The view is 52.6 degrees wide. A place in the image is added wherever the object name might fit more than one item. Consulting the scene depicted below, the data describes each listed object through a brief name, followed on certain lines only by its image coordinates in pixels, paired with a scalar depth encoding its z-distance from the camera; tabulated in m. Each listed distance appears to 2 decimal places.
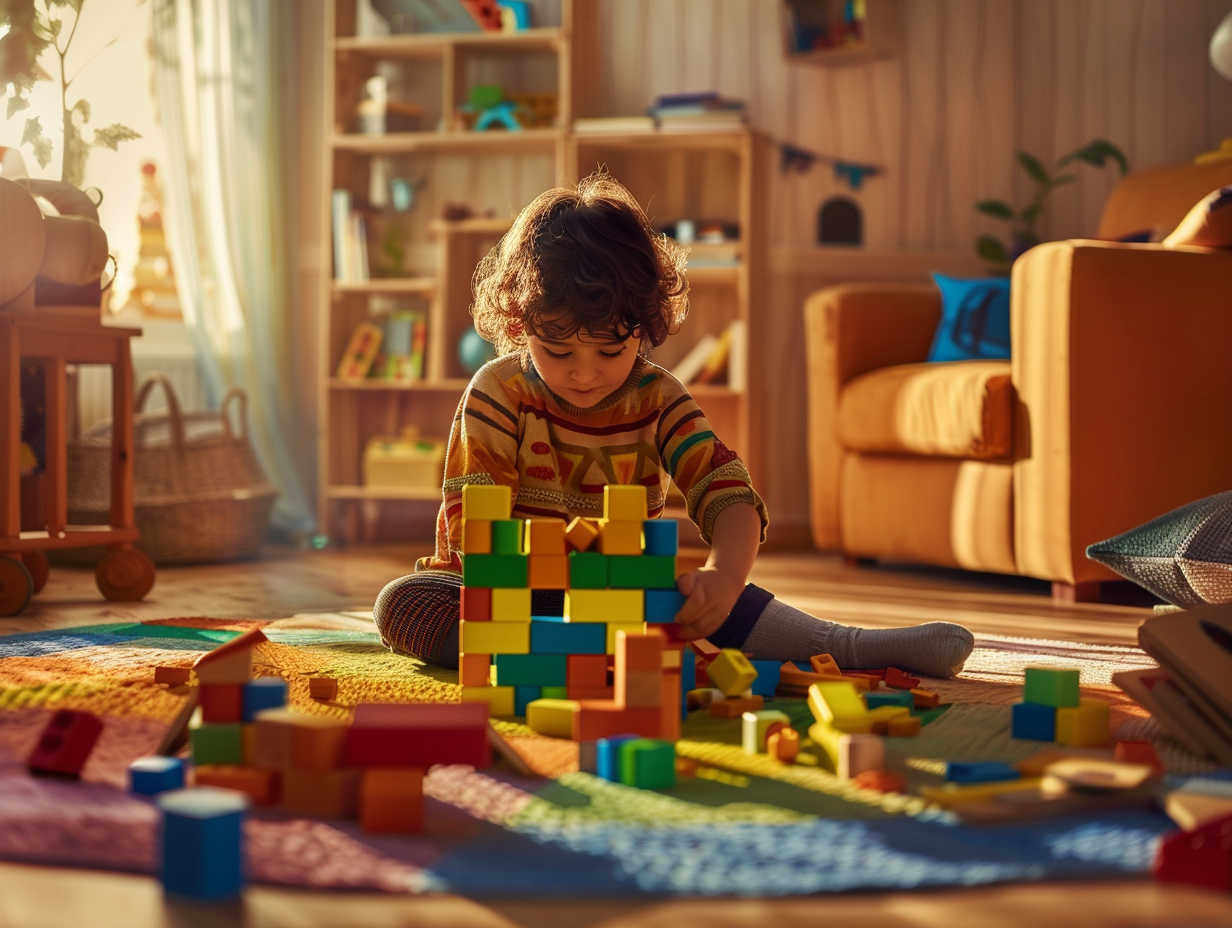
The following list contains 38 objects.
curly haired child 1.34
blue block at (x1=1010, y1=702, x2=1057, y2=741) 1.06
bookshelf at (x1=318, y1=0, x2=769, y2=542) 3.36
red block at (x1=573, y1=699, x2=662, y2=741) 0.97
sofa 2.18
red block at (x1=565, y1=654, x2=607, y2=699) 1.10
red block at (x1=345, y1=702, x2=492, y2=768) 0.81
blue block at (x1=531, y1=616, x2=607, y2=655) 1.09
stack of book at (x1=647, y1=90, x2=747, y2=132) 3.29
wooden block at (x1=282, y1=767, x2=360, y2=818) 0.80
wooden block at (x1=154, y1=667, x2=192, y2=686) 1.25
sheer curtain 3.40
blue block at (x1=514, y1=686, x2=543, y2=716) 1.11
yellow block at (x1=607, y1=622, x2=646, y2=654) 1.08
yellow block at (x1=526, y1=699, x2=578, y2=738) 1.05
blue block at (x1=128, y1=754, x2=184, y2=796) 0.85
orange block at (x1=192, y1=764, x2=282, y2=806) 0.82
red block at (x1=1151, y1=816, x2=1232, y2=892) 0.68
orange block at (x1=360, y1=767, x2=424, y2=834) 0.78
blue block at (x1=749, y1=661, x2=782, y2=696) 1.27
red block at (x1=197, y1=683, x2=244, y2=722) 0.87
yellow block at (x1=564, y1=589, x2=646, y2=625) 1.08
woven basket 2.69
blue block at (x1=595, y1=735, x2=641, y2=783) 0.90
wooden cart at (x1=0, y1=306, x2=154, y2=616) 1.90
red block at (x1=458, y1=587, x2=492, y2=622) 1.09
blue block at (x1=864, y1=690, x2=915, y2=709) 1.18
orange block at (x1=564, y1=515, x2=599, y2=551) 1.08
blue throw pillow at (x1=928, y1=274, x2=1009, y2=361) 2.74
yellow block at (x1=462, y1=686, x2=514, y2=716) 1.11
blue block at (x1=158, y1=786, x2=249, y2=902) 0.66
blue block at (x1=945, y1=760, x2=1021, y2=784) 0.89
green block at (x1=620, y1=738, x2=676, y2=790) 0.88
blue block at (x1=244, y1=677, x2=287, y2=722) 0.87
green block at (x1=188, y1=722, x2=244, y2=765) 0.87
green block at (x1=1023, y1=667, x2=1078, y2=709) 1.06
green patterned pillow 1.54
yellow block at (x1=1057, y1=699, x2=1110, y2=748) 1.05
